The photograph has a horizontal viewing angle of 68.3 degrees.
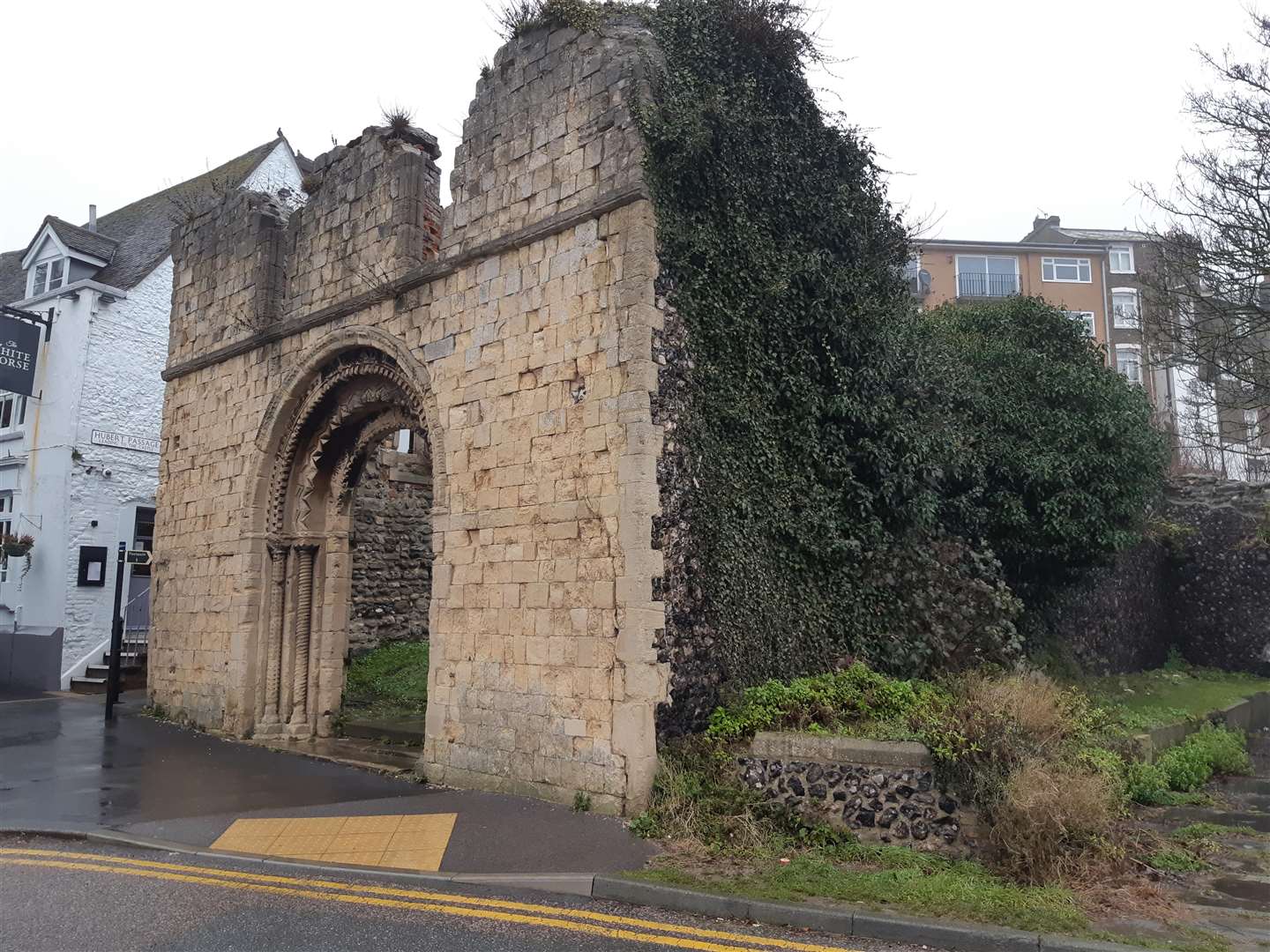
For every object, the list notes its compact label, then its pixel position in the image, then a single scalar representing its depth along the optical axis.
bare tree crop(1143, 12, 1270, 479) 12.68
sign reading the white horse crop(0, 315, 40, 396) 18.22
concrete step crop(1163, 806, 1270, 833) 8.12
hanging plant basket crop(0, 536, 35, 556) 17.66
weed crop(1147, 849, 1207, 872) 6.53
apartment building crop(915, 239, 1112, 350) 39.16
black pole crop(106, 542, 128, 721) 13.88
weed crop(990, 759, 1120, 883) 6.01
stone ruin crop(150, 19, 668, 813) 8.09
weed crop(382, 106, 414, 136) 11.15
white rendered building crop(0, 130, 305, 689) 18.05
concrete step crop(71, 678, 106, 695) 17.42
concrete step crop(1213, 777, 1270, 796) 9.70
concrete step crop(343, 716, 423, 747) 11.64
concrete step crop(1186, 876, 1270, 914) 5.78
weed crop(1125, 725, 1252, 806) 8.70
